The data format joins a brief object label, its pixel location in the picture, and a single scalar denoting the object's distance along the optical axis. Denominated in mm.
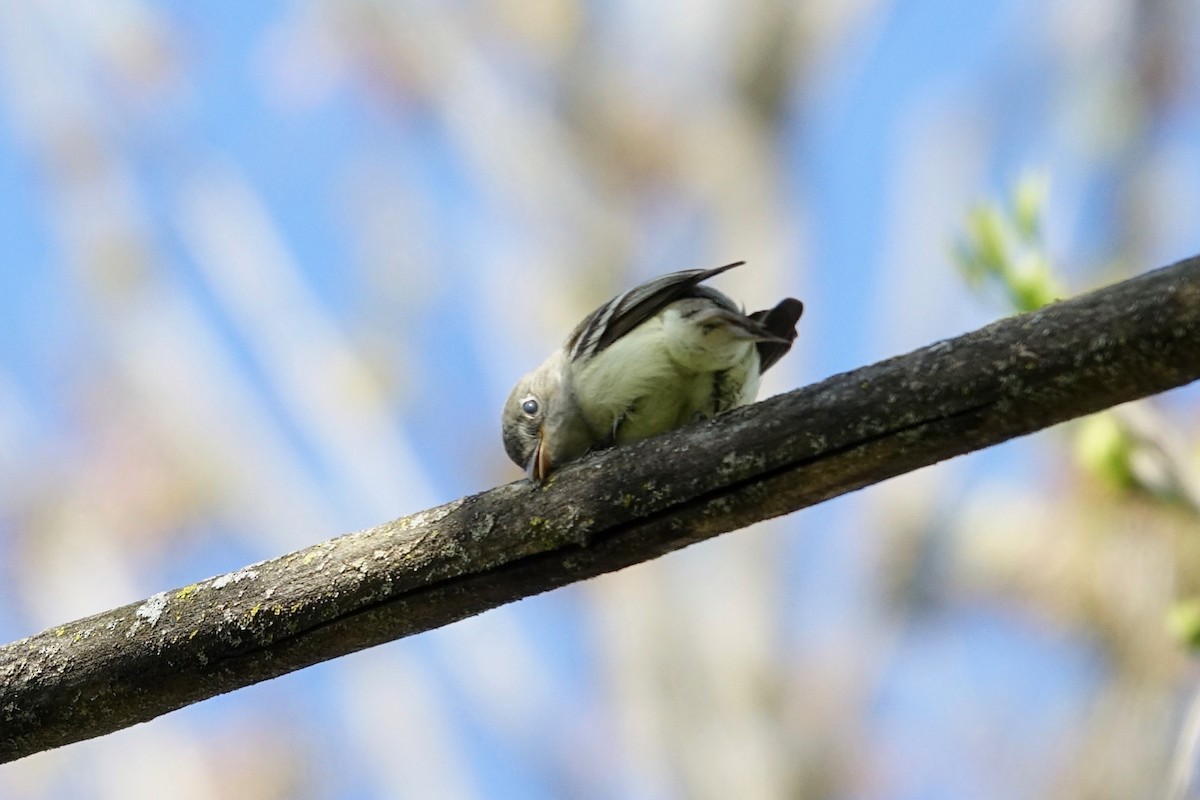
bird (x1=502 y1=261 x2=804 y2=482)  7262
